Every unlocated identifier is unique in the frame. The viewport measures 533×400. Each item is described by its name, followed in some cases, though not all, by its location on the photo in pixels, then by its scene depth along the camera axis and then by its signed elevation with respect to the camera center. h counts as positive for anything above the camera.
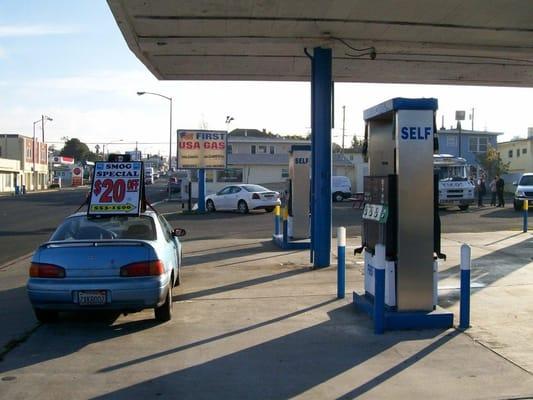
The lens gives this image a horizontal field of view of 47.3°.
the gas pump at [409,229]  7.48 -0.48
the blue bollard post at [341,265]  9.21 -1.14
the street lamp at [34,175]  89.94 +2.24
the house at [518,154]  62.81 +3.99
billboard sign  30.88 +2.12
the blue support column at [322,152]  12.66 +0.81
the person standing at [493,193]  36.21 -0.17
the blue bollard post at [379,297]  7.25 -1.28
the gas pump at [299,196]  16.69 -0.16
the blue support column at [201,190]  31.19 +0.01
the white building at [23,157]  83.19 +4.83
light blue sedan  7.31 -1.05
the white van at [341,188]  44.33 +0.18
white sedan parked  31.70 -0.45
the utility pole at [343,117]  87.19 +10.61
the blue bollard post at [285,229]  15.68 -1.00
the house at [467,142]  59.38 +4.81
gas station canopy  10.69 +3.16
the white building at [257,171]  52.06 +1.79
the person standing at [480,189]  35.44 +0.10
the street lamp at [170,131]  50.86 +5.70
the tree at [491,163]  55.78 +2.58
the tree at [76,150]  142.38 +9.48
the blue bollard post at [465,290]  7.49 -1.23
